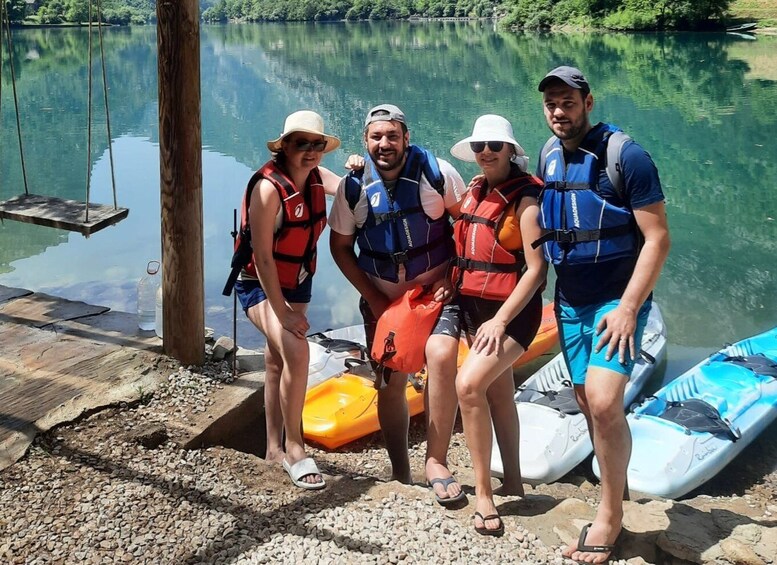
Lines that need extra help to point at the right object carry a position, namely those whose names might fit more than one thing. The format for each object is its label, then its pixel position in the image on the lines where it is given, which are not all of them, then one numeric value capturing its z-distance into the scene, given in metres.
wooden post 4.73
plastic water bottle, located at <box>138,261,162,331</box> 5.70
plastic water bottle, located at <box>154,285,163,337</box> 5.52
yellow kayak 5.74
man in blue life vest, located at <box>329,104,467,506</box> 3.77
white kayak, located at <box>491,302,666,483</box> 5.48
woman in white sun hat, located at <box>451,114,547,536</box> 3.58
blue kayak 5.45
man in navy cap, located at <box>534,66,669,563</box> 3.20
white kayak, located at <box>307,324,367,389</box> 6.43
